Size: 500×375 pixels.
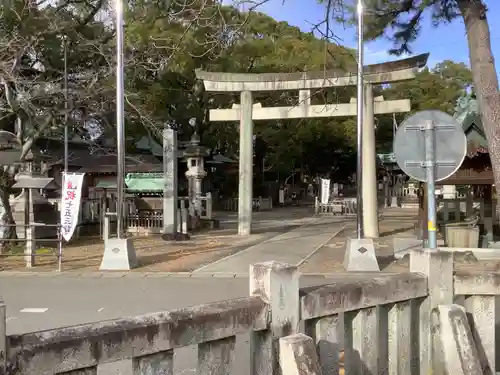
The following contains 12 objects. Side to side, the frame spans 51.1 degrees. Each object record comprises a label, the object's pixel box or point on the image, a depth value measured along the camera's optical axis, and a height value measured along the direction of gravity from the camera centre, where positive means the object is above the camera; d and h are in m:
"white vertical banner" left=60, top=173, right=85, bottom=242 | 12.59 -0.10
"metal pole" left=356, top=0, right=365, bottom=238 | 11.84 +0.97
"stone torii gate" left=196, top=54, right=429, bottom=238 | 18.17 +3.19
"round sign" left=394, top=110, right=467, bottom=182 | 4.56 +0.43
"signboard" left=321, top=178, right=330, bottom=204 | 31.64 +0.23
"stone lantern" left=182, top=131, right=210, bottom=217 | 23.55 +1.22
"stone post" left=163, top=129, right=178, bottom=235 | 18.45 +0.50
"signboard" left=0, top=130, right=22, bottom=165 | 11.06 +1.11
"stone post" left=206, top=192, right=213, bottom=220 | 23.21 -0.57
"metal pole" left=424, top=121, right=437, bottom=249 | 4.57 +0.29
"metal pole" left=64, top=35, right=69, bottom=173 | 15.36 +3.47
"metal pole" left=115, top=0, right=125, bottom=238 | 11.62 +1.65
